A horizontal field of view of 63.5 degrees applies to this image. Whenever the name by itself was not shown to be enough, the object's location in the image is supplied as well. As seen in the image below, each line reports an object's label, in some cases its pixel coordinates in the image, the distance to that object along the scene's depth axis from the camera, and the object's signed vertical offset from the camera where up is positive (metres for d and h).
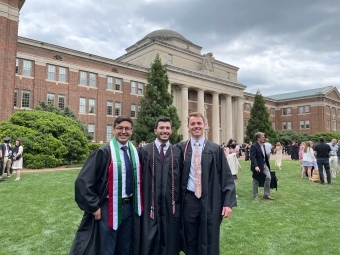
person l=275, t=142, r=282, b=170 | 18.23 -0.89
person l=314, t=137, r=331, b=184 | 11.83 -0.47
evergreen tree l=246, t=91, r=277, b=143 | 48.31 +3.60
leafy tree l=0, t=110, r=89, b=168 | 19.31 +0.41
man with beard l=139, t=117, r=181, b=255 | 3.39 -0.75
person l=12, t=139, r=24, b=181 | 12.60 -0.75
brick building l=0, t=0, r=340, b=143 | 29.95 +8.53
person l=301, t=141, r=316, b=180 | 13.12 -0.77
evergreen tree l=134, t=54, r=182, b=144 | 33.81 +4.71
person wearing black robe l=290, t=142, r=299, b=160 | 29.89 -1.07
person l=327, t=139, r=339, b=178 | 14.78 -0.81
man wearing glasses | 3.19 -0.67
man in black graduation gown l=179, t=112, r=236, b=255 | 3.48 -0.69
